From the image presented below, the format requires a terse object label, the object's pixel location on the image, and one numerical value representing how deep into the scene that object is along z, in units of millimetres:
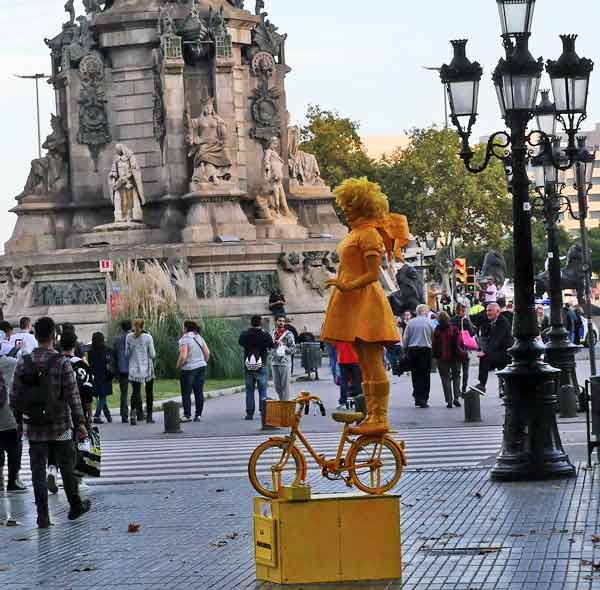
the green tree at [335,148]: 101875
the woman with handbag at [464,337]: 31766
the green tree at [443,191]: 103875
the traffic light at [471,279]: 78188
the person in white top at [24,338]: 27406
